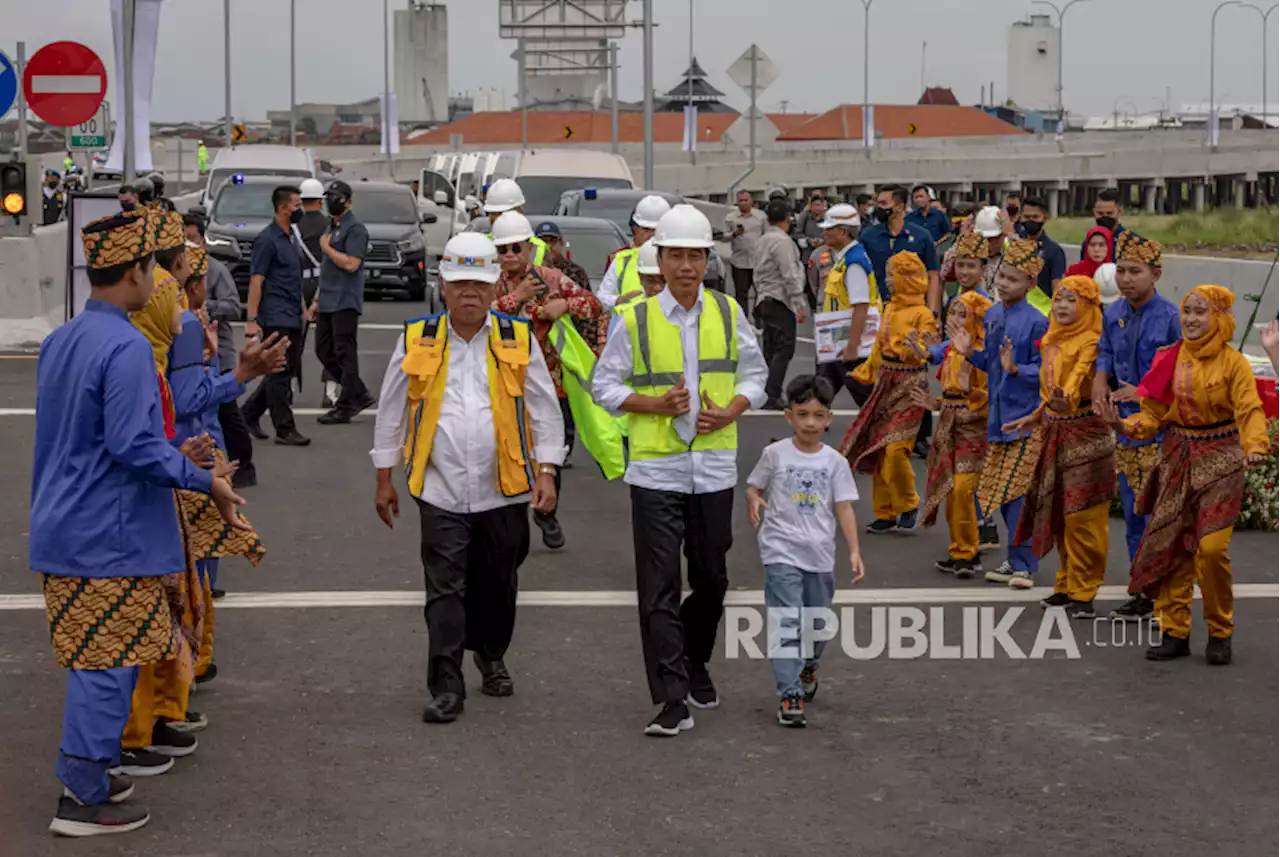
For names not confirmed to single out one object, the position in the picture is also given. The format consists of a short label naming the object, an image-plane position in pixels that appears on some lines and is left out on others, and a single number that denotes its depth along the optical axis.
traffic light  21.75
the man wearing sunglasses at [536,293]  11.62
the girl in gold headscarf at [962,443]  11.28
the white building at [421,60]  168.12
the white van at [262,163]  36.31
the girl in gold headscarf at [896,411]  12.47
